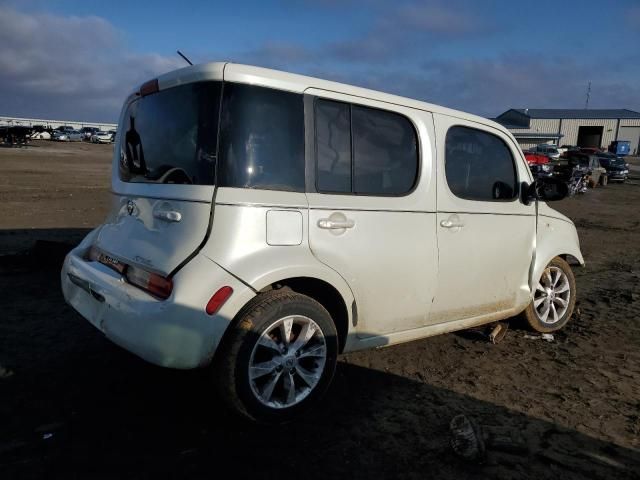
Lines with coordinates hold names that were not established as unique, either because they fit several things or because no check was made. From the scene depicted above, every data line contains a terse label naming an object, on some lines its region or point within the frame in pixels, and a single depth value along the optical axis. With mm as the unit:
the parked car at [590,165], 23406
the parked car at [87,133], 60188
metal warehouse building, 65688
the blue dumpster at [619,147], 59281
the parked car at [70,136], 55716
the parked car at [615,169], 27094
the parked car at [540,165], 21938
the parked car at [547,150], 36544
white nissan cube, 2576
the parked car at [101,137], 57719
